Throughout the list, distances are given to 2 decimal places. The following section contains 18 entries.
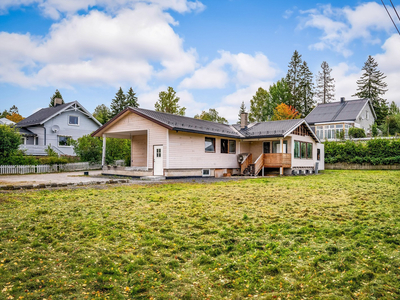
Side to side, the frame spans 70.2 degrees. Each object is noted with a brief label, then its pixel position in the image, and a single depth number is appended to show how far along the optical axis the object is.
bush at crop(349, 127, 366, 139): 33.38
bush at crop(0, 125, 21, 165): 20.45
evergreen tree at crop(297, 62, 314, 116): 51.21
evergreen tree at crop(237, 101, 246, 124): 62.75
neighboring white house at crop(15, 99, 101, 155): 30.81
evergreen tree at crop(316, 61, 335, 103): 53.06
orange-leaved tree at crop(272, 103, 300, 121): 43.28
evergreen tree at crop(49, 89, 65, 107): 50.62
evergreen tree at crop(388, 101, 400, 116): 49.33
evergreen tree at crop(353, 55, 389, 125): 48.44
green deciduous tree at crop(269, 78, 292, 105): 47.53
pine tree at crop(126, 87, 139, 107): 53.20
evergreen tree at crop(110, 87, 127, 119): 52.25
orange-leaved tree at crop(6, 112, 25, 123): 57.84
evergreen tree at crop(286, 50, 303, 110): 50.52
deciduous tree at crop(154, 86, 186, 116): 41.24
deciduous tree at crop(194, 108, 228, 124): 62.63
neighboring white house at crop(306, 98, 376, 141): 37.50
